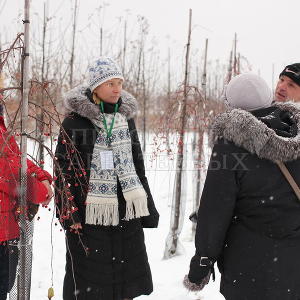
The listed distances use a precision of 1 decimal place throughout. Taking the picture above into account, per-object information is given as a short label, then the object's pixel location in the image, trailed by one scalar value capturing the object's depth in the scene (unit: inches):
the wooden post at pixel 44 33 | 283.3
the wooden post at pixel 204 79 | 203.5
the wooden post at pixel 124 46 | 426.0
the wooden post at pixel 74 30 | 311.3
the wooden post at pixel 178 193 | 181.2
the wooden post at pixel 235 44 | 215.3
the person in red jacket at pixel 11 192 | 73.5
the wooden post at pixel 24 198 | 68.9
